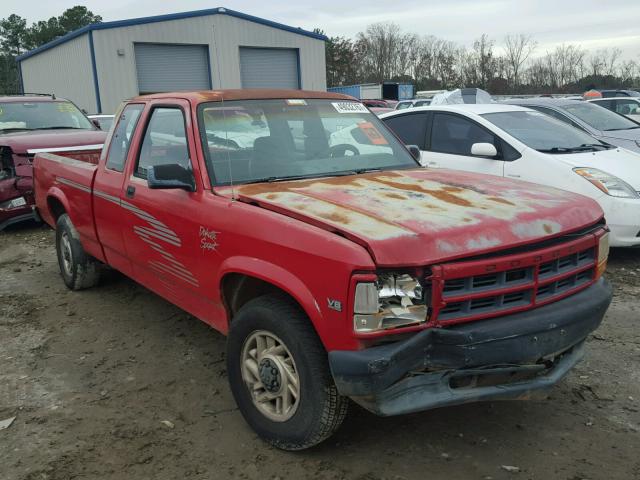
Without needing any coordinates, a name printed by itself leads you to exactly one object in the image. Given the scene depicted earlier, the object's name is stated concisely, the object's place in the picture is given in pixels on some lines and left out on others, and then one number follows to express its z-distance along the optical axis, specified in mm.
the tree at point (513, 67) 52688
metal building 23672
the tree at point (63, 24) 58428
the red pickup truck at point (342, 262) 2615
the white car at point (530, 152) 6078
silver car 8975
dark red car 8344
